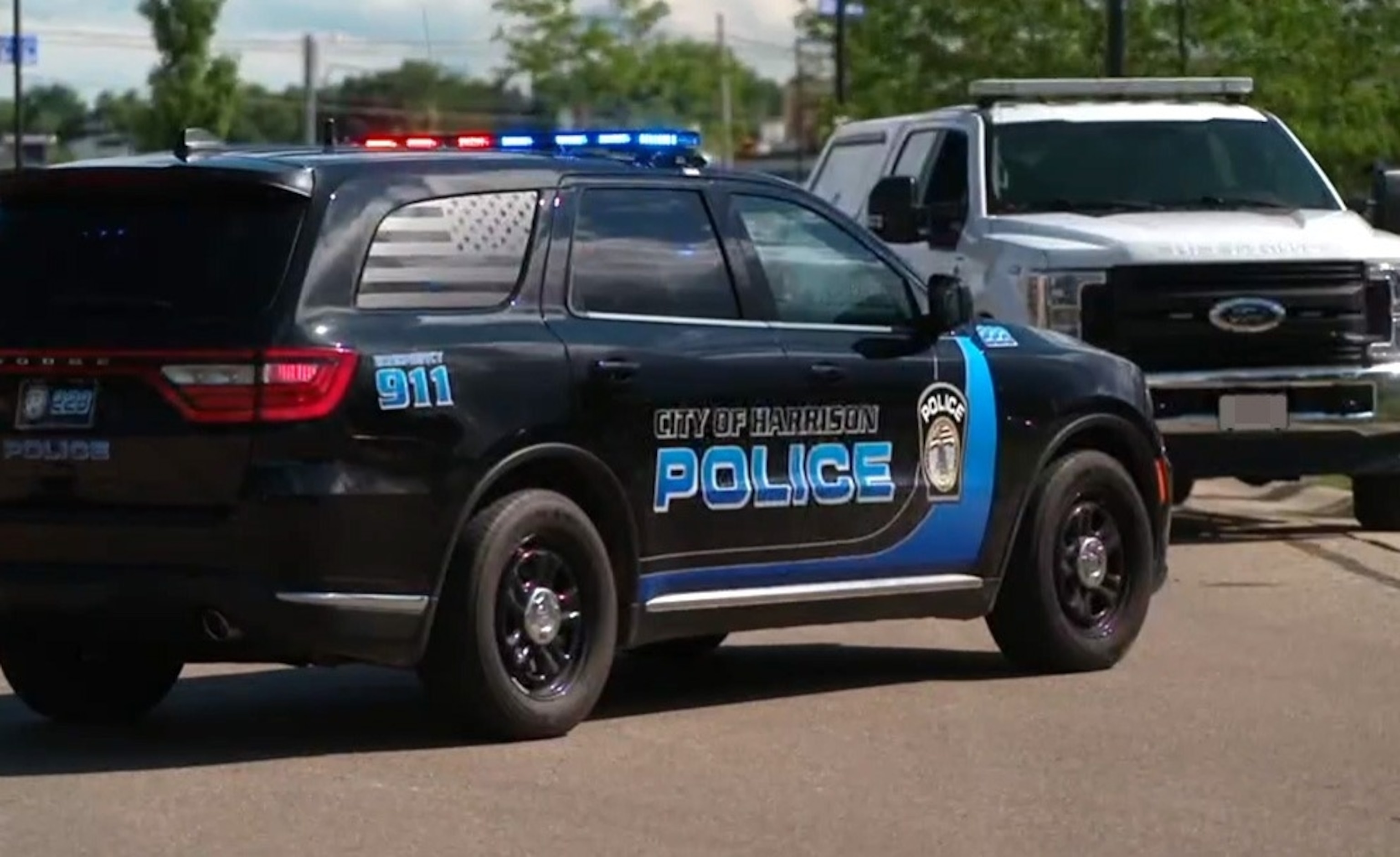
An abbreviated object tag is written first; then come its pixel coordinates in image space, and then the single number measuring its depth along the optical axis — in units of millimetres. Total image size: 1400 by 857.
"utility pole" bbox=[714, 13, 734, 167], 85438
